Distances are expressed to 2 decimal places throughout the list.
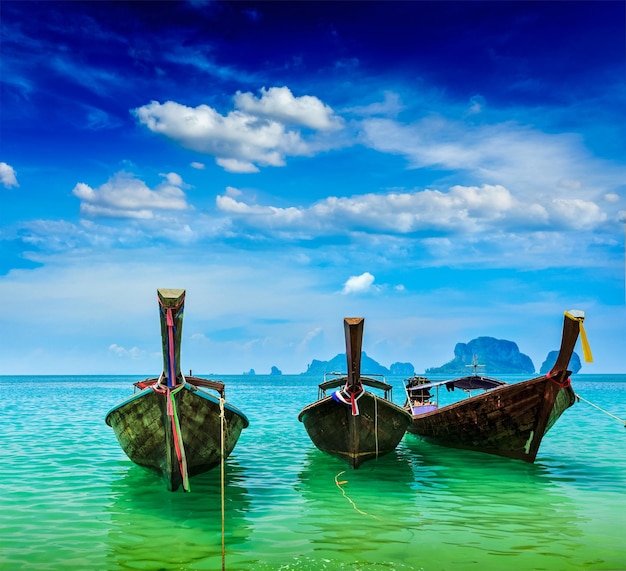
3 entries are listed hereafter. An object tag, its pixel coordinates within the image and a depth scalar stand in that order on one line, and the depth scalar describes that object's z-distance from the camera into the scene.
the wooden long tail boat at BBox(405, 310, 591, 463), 17.23
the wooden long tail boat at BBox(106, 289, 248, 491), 12.75
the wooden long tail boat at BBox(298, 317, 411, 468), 16.78
